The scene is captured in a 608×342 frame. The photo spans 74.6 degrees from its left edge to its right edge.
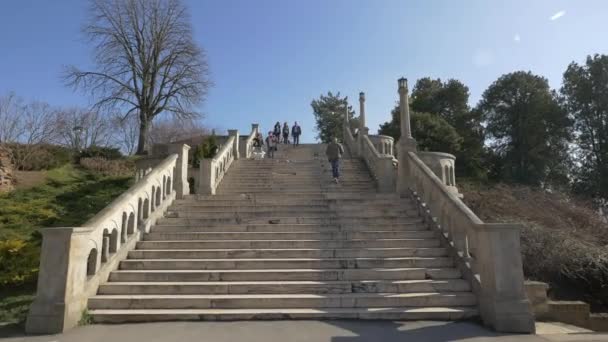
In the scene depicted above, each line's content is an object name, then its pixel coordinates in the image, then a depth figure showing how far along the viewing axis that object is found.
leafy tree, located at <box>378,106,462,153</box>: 31.52
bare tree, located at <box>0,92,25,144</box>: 34.31
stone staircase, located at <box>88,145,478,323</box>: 5.84
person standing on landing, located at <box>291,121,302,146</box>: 26.05
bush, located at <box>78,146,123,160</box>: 22.08
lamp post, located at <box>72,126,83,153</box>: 37.29
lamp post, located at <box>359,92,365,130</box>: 21.33
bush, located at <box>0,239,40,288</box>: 7.08
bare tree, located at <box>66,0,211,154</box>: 28.97
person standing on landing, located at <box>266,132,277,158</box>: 21.12
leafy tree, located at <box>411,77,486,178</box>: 33.69
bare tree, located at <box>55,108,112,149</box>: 39.19
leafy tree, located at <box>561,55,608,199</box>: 31.22
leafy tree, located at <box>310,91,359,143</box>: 46.50
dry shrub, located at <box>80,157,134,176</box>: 19.86
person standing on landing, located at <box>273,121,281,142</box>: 26.16
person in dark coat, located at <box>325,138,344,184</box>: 13.86
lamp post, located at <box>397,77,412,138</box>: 11.30
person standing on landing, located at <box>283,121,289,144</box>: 27.68
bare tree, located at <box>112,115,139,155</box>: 52.48
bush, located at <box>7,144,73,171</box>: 16.98
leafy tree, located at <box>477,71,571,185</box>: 32.94
